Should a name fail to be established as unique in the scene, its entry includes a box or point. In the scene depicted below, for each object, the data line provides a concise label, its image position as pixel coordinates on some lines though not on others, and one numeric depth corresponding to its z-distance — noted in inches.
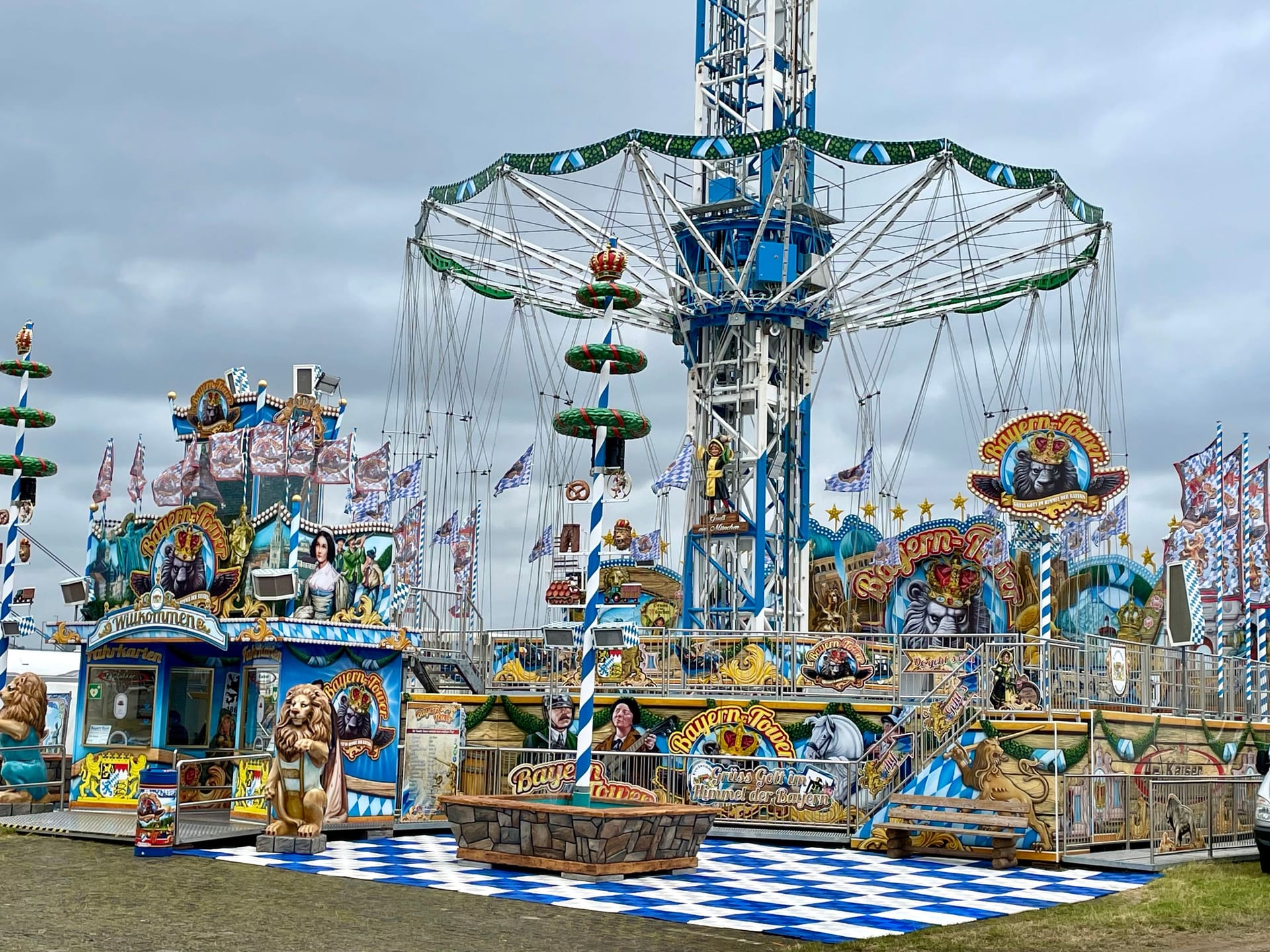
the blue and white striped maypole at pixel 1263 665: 1176.2
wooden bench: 734.5
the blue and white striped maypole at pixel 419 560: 1174.6
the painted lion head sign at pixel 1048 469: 928.9
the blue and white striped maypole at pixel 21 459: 927.0
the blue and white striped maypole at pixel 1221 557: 1302.9
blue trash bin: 692.7
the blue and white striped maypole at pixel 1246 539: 1359.5
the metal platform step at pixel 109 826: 738.8
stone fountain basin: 652.1
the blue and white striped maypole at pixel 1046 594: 873.5
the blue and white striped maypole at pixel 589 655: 674.8
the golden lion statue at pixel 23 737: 856.3
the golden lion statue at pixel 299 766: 725.3
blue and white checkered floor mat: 551.5
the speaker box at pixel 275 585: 801.6
